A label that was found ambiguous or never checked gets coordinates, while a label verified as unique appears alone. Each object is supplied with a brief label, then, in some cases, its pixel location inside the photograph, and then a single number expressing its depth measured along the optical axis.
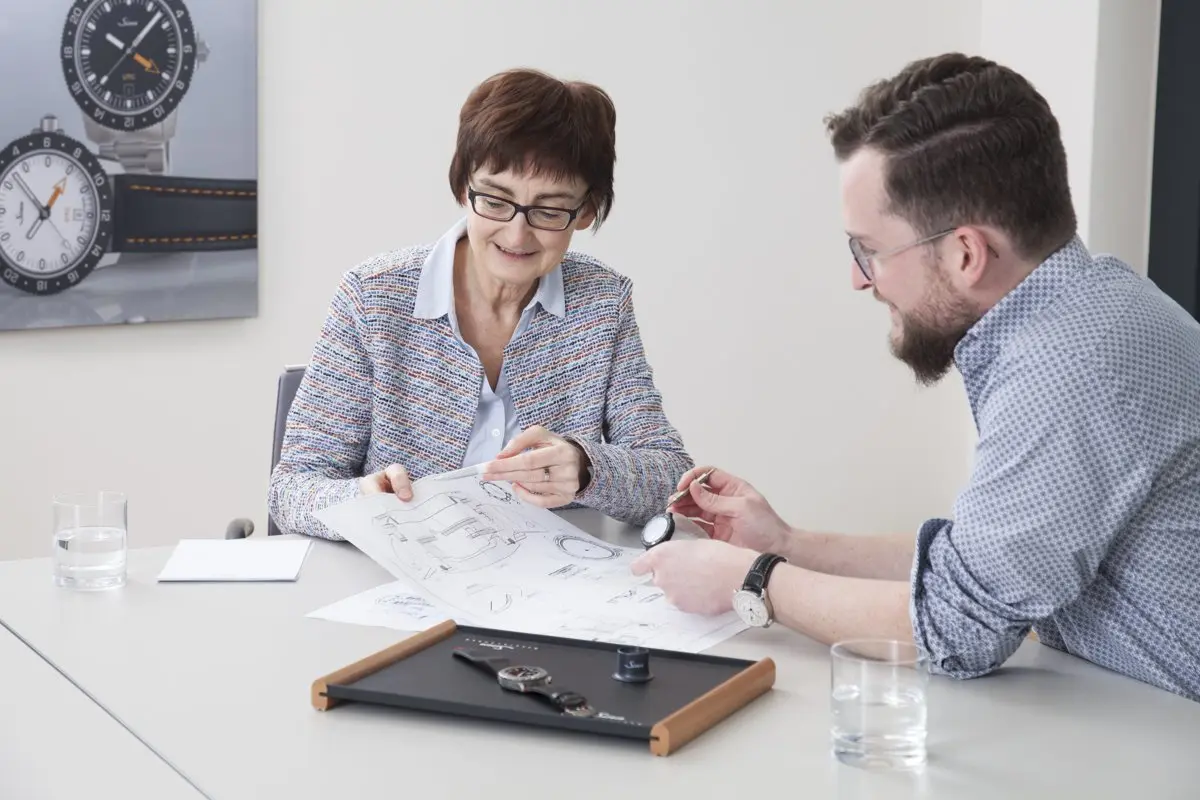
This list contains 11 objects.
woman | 2.22
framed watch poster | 3.13
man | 1.37
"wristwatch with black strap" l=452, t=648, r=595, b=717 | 1.29
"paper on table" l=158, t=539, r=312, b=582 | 1.82
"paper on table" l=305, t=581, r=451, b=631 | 1.63
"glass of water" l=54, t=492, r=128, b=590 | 1.77
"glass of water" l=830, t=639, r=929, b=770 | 1.21
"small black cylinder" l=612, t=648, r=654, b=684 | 1.37
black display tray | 1.27
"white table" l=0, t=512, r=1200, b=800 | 1.18
